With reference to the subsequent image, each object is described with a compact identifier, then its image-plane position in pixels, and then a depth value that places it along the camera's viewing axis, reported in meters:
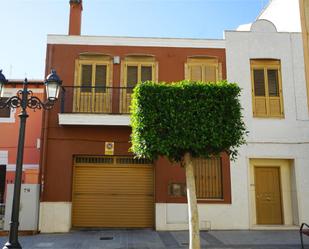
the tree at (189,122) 5.73
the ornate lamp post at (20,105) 5.10
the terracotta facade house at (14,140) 10.72
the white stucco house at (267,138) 8.92
